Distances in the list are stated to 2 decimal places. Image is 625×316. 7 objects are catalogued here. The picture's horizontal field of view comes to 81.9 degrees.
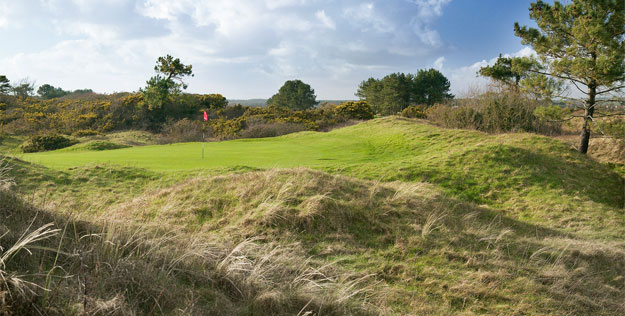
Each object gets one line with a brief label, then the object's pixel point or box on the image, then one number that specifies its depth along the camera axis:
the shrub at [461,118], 21.95
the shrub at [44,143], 23.92
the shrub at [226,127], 30.59
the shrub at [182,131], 30.27
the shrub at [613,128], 13.13
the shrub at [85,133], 30.30
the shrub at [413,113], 34.56
